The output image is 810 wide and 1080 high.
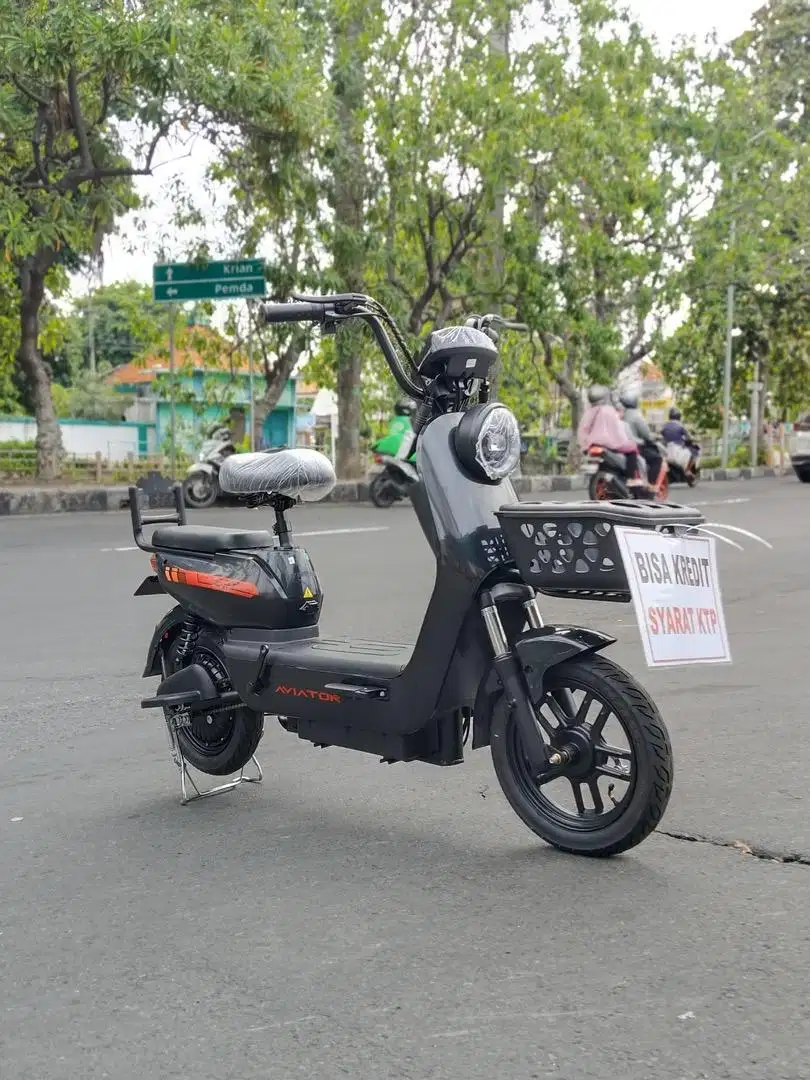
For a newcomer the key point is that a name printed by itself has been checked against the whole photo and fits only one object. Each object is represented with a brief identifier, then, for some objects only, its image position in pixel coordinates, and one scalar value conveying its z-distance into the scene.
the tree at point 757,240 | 30.84
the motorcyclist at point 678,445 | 27.88
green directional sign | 19.86
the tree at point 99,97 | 15.85
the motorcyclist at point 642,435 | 17.88
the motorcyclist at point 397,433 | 18.91
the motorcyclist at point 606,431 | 16.47
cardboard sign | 3.45
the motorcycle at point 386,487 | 19.00
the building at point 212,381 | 25.12
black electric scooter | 3.61
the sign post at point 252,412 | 20.65
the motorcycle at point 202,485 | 19.77
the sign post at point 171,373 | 19.82
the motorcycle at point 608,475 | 16.45
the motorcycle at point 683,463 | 27.80
